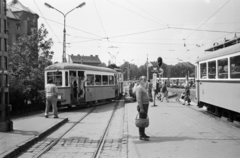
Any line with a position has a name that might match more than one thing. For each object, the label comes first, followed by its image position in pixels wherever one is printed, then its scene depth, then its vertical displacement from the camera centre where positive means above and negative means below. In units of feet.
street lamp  71.38 +12.41
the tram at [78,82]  54.80 -0.05
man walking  40.40 -2.11
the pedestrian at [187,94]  60.61 -2.89
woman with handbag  25.02 -1.85
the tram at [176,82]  234.83 -0.49
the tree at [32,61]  58.80 +4.78
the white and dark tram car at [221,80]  32.70 +0.17
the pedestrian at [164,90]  69.01 -2.18
